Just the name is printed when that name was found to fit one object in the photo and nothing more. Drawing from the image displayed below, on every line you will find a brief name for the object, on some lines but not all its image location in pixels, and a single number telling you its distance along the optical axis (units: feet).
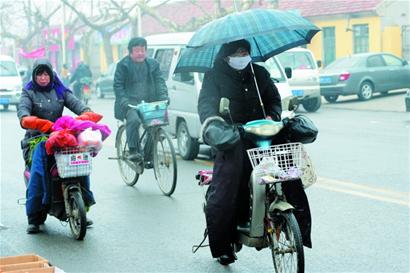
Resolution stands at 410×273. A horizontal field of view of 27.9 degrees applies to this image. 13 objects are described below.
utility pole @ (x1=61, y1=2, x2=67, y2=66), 168.61
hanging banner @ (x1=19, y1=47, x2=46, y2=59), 172.24
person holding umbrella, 19.92
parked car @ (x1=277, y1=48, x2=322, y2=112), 73.46
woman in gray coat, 25.64
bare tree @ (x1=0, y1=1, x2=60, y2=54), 186.19
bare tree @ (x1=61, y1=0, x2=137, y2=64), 142.50
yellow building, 115.71
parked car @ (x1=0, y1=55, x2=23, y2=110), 94.53
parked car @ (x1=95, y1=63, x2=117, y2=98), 114.32
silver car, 84.38
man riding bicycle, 33.96
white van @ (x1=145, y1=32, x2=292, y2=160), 43.50
